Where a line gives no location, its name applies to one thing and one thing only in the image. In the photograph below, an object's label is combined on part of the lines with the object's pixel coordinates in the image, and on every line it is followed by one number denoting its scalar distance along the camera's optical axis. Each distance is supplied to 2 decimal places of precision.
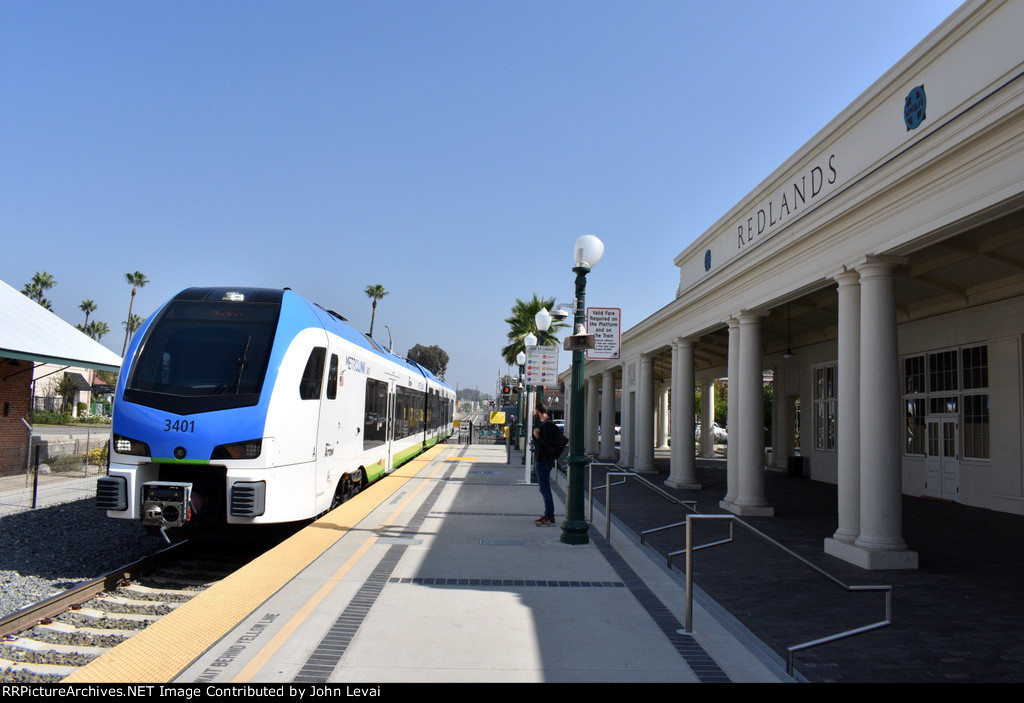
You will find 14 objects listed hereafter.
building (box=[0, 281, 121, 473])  16.02
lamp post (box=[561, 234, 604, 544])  8.90
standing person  9.90
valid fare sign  9.75
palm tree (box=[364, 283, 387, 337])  74.31
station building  6.93
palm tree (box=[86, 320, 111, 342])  92.75
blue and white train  7.63
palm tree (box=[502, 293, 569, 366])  39.03
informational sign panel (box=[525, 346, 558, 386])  17.06
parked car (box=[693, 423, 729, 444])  43.84
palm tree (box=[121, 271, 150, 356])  73.38
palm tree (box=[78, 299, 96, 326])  88.62
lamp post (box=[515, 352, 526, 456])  25.17
